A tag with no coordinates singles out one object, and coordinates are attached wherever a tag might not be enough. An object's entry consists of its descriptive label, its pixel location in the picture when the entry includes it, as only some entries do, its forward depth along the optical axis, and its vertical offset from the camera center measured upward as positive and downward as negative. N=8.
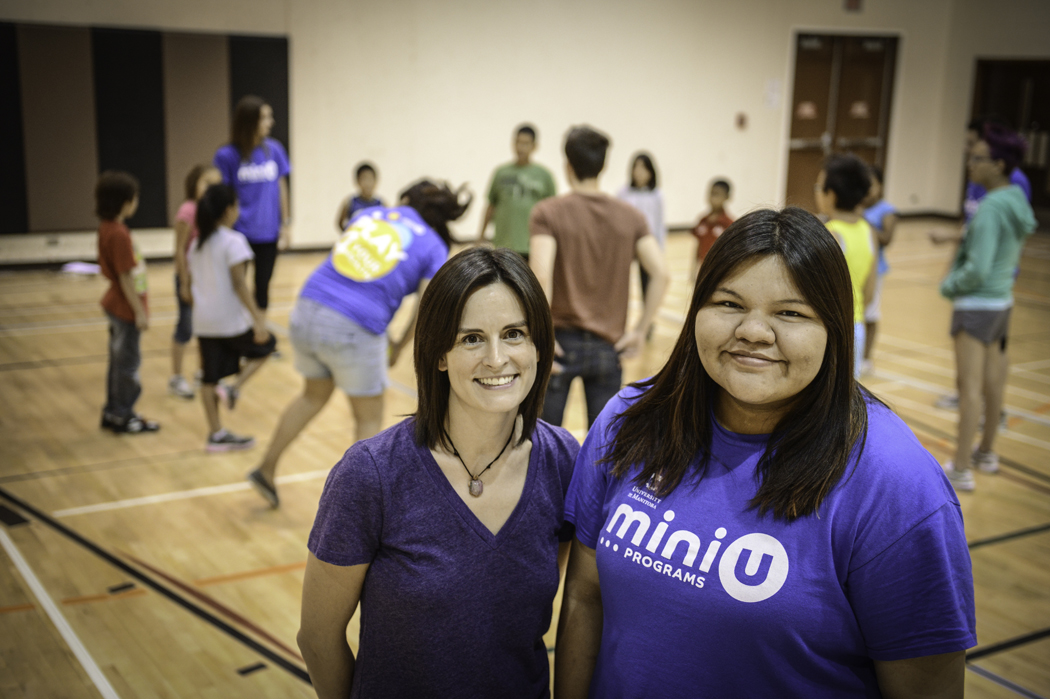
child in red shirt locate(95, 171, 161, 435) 5.29 -0.87
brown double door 16.00 +1.08
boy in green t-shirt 7.08 -0.30
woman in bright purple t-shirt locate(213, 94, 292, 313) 6.57 -0.21
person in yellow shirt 4.18 -0.20
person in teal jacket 4.71 -0.54
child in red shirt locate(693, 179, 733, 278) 7.82 -0.50
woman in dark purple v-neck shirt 1.70 -0.68
